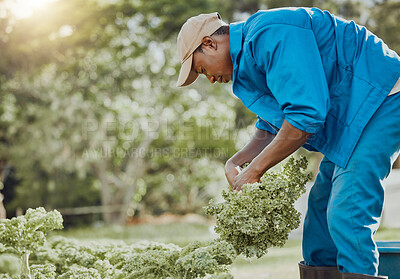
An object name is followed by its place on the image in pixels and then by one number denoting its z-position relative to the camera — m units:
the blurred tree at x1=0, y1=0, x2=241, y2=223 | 14.60
